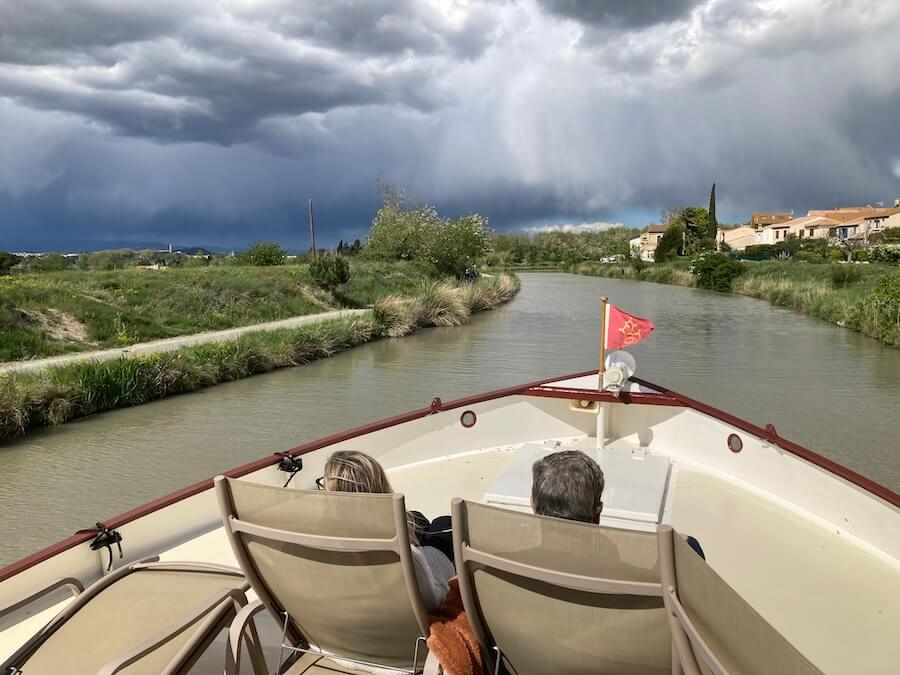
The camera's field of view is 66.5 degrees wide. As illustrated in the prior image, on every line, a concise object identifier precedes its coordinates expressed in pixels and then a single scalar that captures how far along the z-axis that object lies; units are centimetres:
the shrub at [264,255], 3478
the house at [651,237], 10001
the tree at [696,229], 6625
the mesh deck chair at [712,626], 122
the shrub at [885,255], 3694
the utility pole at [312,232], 3488
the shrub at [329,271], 2428
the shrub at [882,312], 1792
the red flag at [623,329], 459
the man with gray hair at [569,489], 191
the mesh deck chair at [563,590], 156
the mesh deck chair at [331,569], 184
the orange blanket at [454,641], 188
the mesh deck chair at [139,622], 196
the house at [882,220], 6804
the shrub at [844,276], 2836
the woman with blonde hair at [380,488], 198
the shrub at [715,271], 4041
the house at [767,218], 10219
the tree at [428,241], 3369
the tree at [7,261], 2628
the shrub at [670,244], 6806
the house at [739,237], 9089
